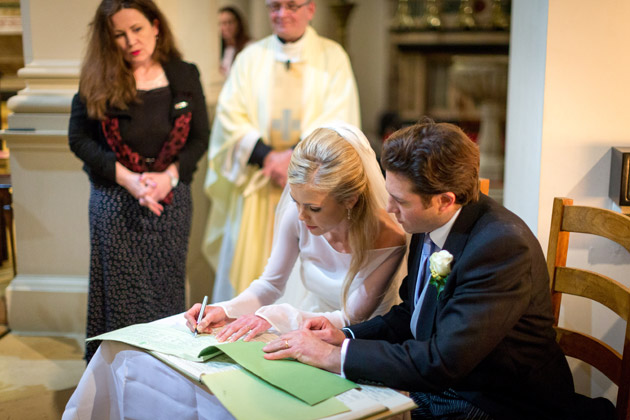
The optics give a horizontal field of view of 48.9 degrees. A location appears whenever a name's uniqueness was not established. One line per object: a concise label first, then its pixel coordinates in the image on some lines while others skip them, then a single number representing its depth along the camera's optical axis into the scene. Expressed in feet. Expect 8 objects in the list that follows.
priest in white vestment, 12.60
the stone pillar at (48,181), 12.28
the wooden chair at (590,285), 6.16
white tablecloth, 5.24
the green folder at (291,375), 4.99
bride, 6.66
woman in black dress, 10.09
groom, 5.27
